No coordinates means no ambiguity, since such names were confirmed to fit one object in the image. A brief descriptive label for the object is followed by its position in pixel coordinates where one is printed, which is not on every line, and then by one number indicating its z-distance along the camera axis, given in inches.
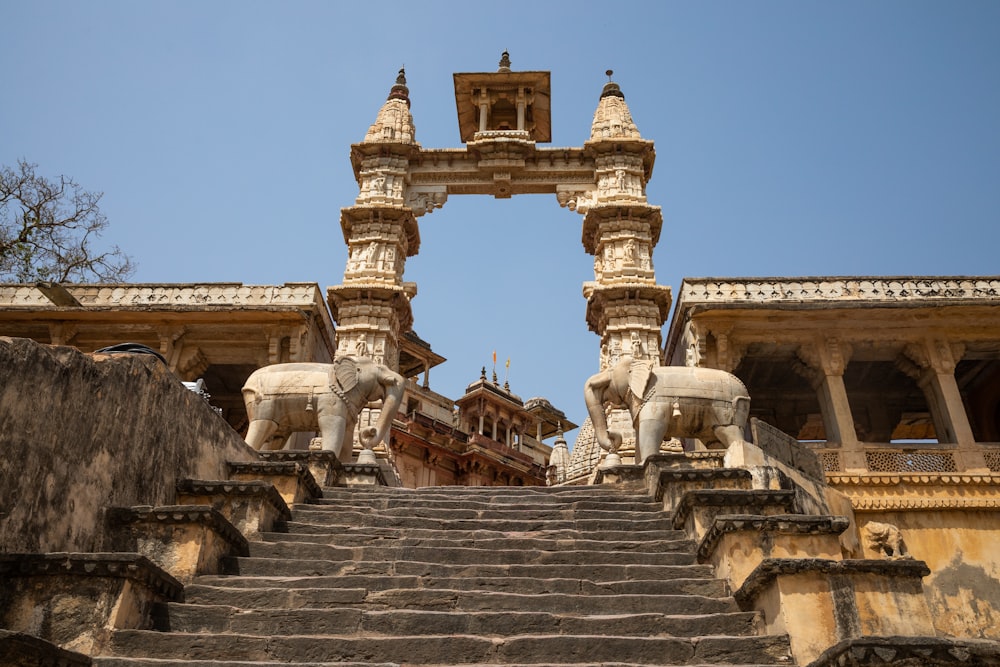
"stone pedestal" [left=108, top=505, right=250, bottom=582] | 202.7
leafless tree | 740.6
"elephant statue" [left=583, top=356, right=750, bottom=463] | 375.6
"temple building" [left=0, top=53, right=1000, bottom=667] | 168.1
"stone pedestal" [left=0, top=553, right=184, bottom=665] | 159.5
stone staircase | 167.6
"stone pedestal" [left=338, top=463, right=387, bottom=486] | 345.4
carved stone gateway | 692.1
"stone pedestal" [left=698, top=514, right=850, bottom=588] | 207.2
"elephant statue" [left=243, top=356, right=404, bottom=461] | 393.4
